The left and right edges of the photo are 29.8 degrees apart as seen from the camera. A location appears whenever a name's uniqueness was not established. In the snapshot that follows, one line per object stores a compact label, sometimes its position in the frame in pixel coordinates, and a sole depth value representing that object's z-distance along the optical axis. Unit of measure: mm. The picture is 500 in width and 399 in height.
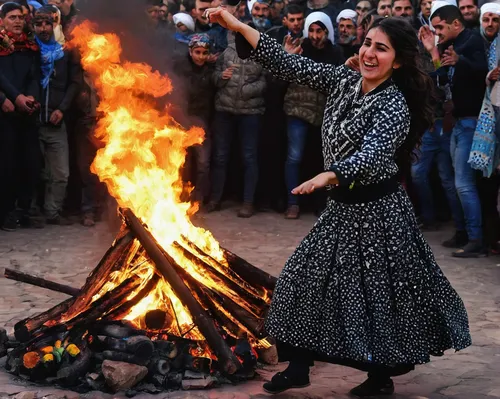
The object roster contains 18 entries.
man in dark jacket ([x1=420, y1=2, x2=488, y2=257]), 9703
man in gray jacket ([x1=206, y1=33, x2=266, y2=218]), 11172
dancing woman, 4883
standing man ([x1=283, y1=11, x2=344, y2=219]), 11109
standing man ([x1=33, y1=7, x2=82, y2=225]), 10453
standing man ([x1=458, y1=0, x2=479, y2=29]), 10586
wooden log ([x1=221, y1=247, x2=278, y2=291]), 6090
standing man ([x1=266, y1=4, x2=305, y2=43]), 11469
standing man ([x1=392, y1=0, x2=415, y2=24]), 11195
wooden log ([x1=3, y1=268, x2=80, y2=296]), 6180
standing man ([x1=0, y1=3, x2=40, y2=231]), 10227
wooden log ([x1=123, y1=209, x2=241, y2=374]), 5281
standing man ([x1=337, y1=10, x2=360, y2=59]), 11586
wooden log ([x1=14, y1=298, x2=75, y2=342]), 5660
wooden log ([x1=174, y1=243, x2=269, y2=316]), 5871
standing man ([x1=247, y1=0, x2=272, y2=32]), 12211
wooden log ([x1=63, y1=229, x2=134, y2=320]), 5707
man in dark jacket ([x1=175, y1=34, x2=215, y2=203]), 10883
